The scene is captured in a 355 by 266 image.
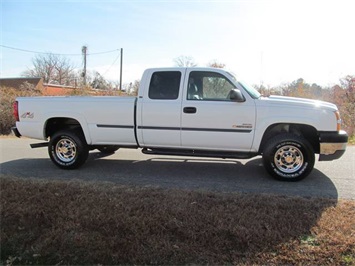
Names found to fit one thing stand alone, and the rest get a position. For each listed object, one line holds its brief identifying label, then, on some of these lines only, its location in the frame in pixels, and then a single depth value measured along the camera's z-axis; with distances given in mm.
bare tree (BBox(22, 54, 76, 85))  62938
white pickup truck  5711
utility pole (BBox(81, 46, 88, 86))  47806
